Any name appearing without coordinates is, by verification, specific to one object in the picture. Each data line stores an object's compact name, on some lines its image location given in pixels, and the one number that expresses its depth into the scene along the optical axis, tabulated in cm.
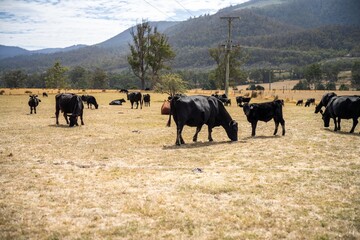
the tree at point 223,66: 8792
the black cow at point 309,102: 4839
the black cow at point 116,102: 4632
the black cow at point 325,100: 2688
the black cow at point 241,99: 4722
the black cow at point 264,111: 1836
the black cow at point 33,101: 3189
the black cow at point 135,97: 4142
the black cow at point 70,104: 2300
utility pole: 4756
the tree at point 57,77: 10575
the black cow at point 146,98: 4508
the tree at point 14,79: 14812
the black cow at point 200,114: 1639
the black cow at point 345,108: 1895
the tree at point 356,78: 12930
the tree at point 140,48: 8494
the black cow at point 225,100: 4084
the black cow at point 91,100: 3860
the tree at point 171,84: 5691
